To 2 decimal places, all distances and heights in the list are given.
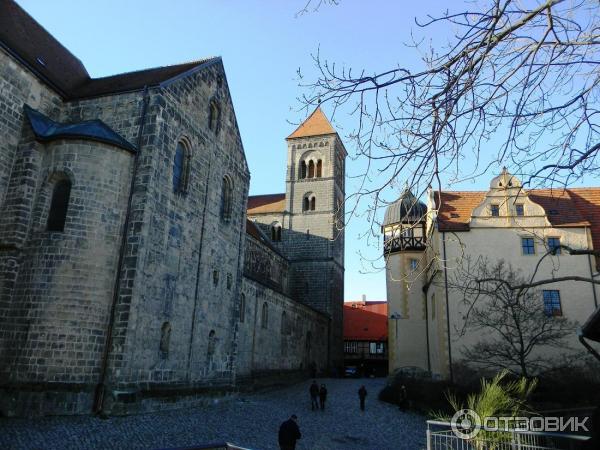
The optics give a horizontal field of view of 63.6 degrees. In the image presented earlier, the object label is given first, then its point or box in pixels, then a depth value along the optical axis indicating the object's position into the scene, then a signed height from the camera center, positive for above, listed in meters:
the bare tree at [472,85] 5.20 +3.08
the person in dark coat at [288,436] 10.34 -1.49
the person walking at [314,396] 21.14 -1.35
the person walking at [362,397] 21.38 -1.34
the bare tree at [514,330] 21.78 +1.82
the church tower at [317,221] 44.91 +13.31
